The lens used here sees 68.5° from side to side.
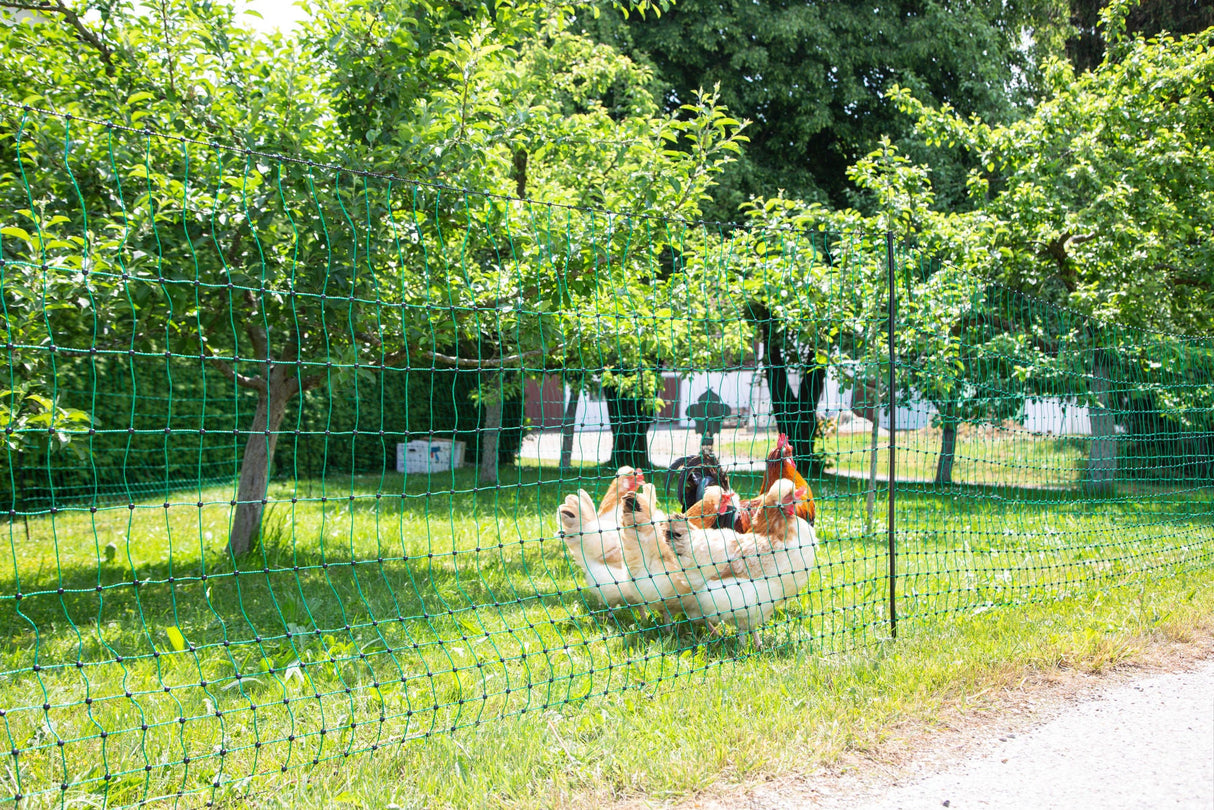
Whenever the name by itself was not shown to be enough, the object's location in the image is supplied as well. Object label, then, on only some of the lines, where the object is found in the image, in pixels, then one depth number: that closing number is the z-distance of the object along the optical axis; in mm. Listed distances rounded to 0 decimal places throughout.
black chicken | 5078
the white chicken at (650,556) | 4613
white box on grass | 15547
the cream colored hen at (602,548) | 4836
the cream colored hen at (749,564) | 4527
